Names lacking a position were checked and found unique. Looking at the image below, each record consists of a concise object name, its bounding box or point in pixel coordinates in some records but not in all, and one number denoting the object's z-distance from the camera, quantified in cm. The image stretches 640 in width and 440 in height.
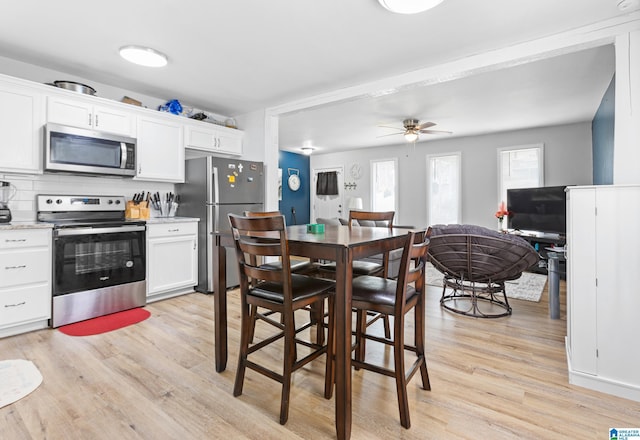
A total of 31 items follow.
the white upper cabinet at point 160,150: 368
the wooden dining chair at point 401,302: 158
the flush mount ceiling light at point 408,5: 206
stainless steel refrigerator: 393
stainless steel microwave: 301
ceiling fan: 524
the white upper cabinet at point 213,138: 415
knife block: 374
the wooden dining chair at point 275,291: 160
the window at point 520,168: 584
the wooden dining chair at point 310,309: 210
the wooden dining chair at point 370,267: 232
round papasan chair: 301
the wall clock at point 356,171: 820
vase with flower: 543
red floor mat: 280
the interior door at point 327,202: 855
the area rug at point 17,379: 185
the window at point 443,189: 677
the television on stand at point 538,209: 481
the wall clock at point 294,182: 844
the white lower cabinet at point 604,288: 188
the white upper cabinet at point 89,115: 307
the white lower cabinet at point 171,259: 357
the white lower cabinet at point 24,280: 264
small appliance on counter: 287
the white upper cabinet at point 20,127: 279
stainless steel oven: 292
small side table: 308
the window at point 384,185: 771
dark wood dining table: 147
